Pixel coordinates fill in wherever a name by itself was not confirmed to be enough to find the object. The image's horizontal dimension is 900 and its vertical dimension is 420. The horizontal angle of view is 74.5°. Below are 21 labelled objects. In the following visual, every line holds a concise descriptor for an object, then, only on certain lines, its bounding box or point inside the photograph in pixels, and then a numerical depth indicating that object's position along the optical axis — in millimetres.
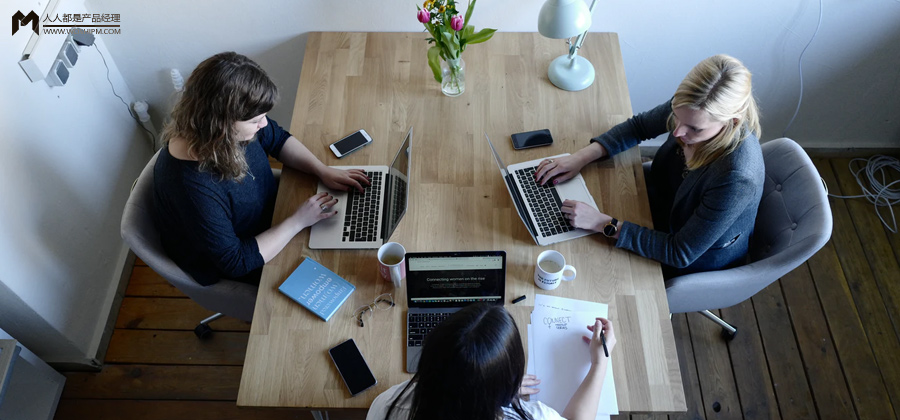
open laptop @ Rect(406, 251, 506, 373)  1501
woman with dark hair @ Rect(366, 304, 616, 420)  1090
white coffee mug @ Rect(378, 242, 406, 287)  1584
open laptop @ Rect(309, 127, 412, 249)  1716
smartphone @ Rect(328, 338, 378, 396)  1452
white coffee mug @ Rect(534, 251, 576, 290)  1559
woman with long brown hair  1490
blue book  1584
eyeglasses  1576
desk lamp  1733
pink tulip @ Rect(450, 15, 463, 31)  1825
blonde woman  1519
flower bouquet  1848
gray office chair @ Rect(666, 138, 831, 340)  1583
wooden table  1488
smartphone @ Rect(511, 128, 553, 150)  1934
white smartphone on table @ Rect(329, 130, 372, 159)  1929
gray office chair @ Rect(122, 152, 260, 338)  1603
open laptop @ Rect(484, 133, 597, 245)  1724
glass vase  2010
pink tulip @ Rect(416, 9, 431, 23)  1826
